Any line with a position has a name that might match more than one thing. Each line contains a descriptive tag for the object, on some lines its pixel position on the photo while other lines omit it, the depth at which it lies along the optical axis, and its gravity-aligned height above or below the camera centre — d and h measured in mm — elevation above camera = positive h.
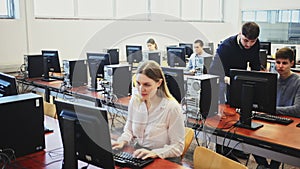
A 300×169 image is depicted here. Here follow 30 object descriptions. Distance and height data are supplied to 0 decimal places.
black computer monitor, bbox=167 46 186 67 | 6238 -115
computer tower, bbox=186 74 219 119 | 2692 -372
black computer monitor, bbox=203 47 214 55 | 7428 +18
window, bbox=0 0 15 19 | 5563 +737
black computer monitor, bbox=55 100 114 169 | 1610 -429
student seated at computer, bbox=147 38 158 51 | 6816 +129
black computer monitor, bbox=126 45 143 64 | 6668 -58
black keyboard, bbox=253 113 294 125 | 2758 -590
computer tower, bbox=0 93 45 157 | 1955 -445
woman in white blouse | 2205 -478
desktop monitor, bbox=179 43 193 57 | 7549 +68
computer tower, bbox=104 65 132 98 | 3703 -327
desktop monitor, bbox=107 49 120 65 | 6470 -74
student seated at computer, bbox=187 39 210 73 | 5423 -155
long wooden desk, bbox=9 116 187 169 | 1934 -674
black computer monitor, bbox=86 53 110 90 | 4094 -159
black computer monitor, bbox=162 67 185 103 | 3222 -307
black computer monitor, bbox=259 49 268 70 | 5953 -121
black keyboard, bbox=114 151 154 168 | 1896 -651
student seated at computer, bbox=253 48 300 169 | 2959 -353
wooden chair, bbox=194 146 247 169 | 1735 -613
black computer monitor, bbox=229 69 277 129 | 2537 -334
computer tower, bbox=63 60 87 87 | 4348 -278
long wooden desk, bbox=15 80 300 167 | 2205 -635
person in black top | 3360 -79
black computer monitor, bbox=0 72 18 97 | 2355 -249
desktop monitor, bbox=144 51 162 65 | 6313 -94
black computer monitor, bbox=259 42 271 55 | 7547 +104
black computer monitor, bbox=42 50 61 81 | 4768 -152
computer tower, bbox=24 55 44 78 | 5027 -220
